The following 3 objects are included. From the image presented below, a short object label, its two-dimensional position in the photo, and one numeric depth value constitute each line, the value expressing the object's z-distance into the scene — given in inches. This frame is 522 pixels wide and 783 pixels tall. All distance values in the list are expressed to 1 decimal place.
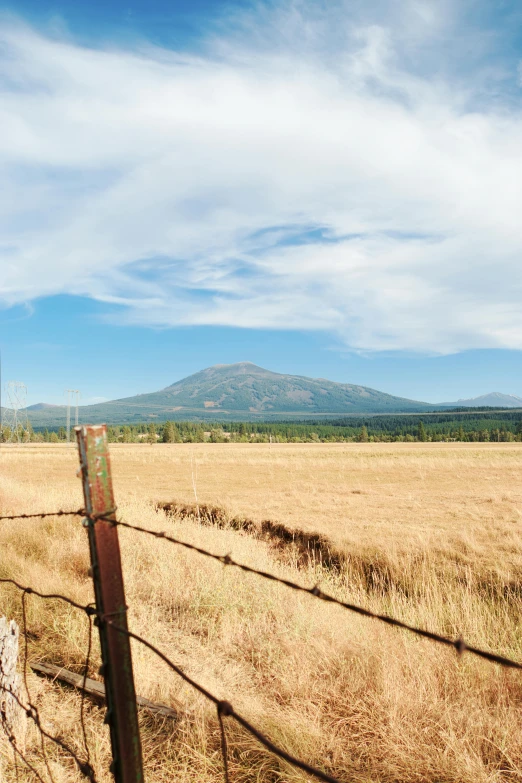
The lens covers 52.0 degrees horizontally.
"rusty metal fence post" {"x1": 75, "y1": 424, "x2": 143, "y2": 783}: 83.4
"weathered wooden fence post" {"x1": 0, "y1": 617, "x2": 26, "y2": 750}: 142.3
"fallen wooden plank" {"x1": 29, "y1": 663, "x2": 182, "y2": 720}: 164.0
